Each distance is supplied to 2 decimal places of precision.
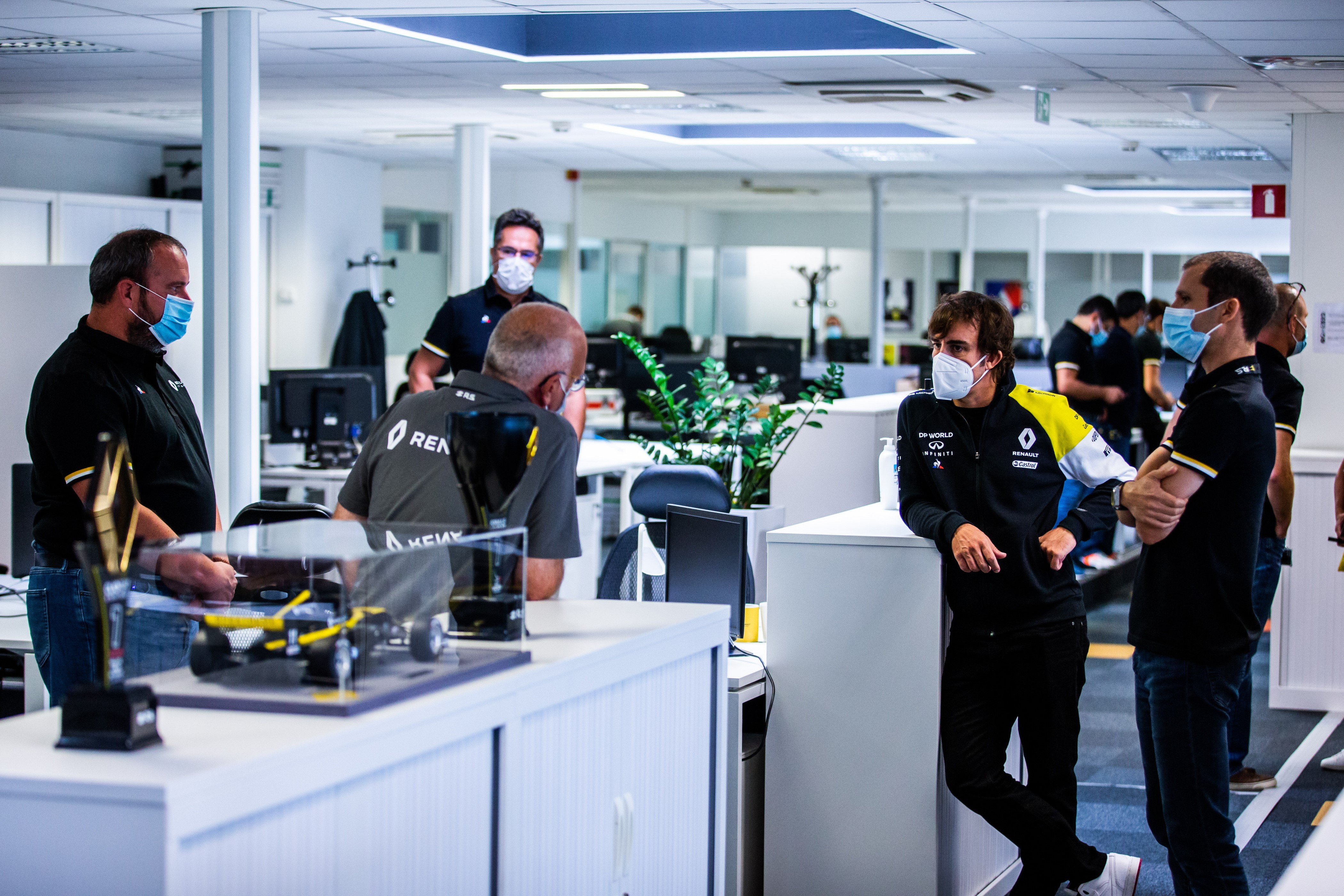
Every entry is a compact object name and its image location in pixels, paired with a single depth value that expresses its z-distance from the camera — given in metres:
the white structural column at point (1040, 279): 17.56
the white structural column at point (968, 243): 16.06
